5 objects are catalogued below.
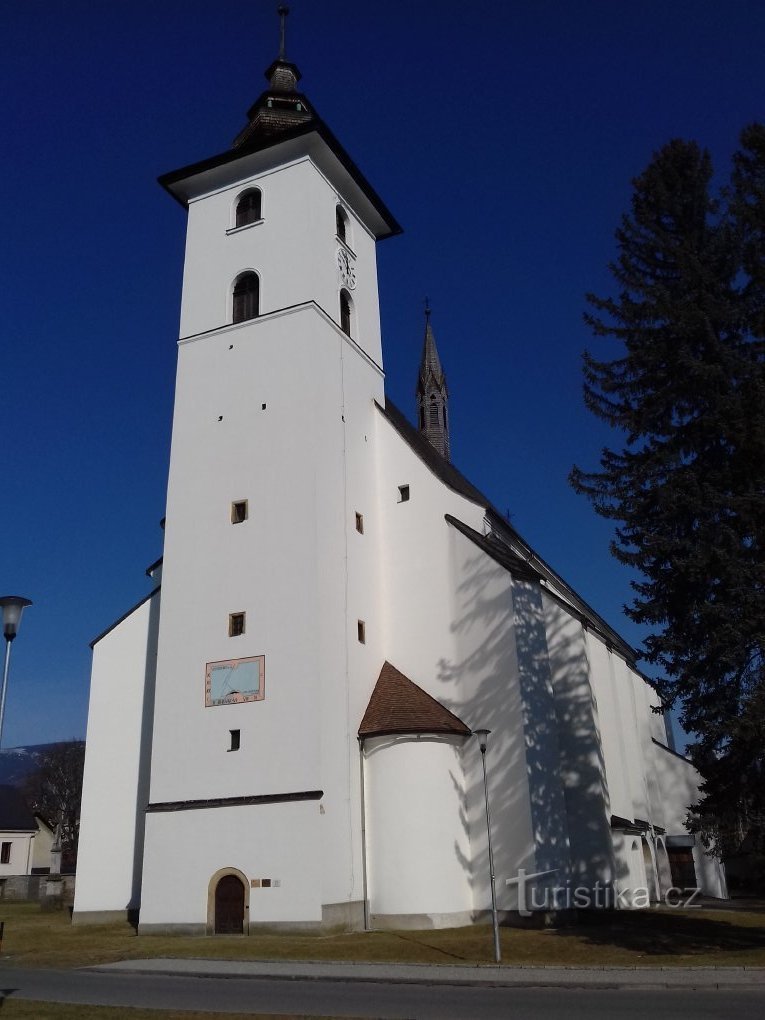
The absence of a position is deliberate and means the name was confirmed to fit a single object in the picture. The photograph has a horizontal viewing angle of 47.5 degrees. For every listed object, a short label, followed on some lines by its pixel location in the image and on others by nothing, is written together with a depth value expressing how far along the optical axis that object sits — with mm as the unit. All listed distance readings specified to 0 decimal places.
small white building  45969
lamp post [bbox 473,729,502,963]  13062
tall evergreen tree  13141
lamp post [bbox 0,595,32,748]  12781
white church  18469
